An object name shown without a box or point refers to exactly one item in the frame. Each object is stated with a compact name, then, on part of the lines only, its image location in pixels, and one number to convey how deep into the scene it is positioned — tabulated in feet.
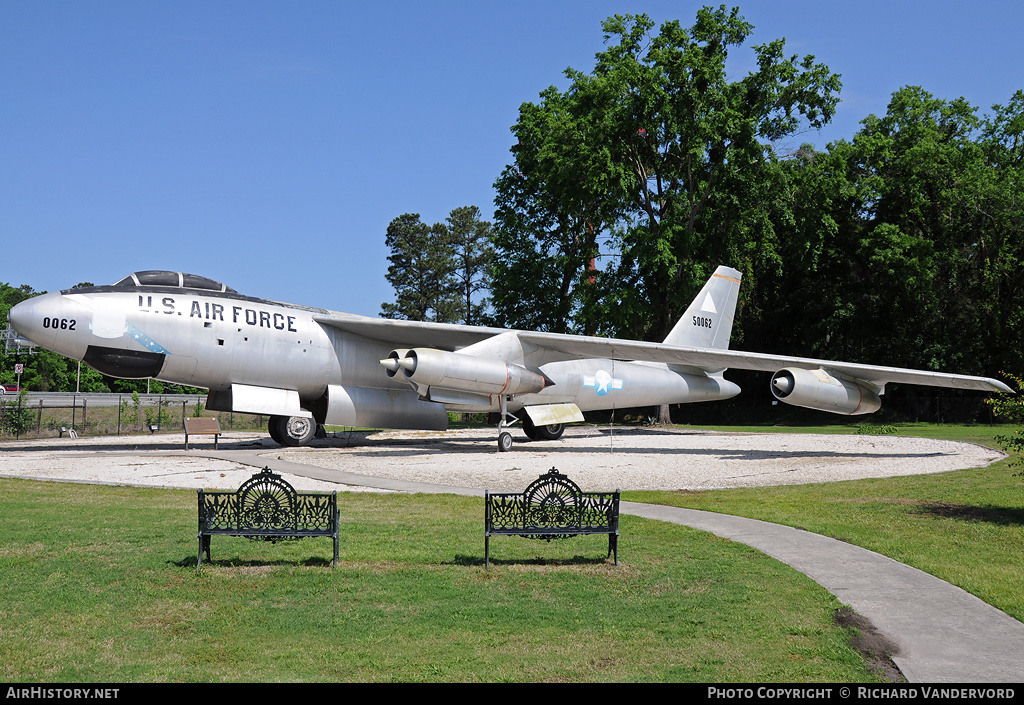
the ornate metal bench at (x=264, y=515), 27.27
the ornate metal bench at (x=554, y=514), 28.14
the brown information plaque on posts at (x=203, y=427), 78.95
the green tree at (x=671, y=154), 128.06
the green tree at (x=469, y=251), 296.92
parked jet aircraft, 66.08
